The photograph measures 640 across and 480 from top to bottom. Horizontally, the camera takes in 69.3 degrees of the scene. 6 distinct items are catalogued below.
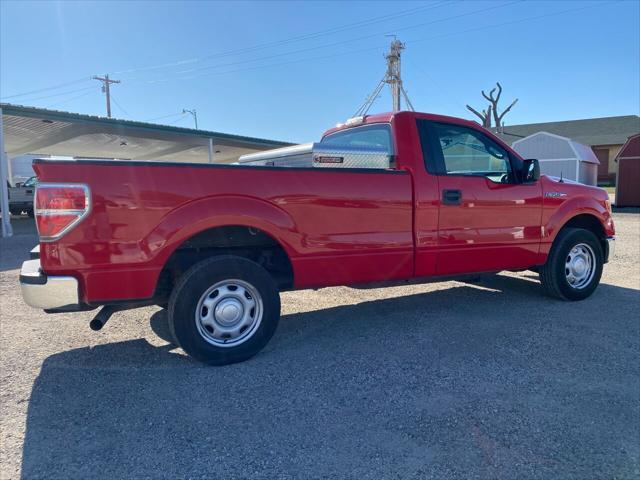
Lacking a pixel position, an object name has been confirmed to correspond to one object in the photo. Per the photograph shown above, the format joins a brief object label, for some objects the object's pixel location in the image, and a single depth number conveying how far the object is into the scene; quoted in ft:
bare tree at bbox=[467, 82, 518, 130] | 138.10
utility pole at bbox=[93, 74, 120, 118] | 147.84
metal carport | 48.80
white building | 92.12
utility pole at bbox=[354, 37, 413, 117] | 116.78
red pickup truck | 10.39
